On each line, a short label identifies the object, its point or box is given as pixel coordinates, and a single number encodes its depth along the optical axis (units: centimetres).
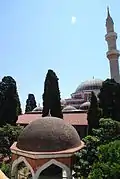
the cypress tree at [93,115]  2934
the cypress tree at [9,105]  2975
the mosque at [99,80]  4881
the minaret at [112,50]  4878
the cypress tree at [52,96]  3158
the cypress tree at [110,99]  2925
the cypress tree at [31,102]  6174
